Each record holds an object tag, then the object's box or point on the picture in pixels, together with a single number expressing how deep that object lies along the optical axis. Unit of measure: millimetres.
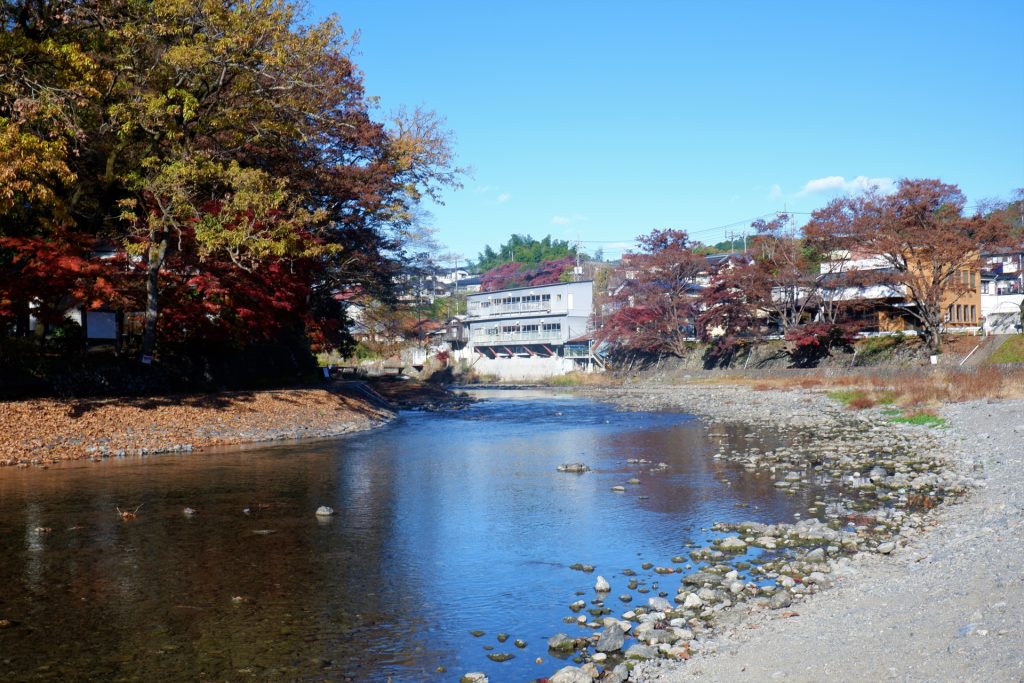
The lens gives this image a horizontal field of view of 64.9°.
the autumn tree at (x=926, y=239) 41875
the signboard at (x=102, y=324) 26922
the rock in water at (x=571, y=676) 6289
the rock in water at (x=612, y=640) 7039
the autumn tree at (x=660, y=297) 57938
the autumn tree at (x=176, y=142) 17656
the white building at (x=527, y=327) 74688
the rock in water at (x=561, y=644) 7164
